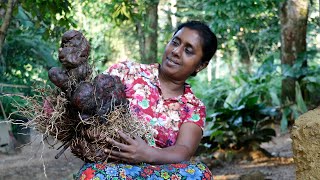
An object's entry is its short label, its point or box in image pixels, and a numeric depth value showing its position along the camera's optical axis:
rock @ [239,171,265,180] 3.75
